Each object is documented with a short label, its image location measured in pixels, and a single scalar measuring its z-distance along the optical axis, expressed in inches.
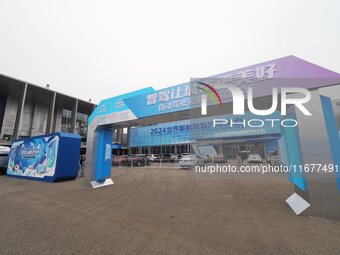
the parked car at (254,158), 413.4
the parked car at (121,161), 816.3
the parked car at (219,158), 444.9
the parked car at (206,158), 481.2
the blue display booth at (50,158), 390.3
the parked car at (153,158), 967.0
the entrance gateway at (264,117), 160.6
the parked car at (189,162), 569.5
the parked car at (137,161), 795.5
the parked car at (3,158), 561.9
